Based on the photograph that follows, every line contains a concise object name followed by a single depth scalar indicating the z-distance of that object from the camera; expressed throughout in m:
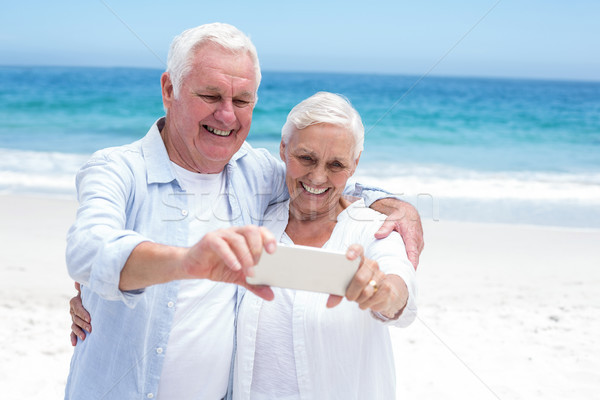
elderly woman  2.18
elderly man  2.10
